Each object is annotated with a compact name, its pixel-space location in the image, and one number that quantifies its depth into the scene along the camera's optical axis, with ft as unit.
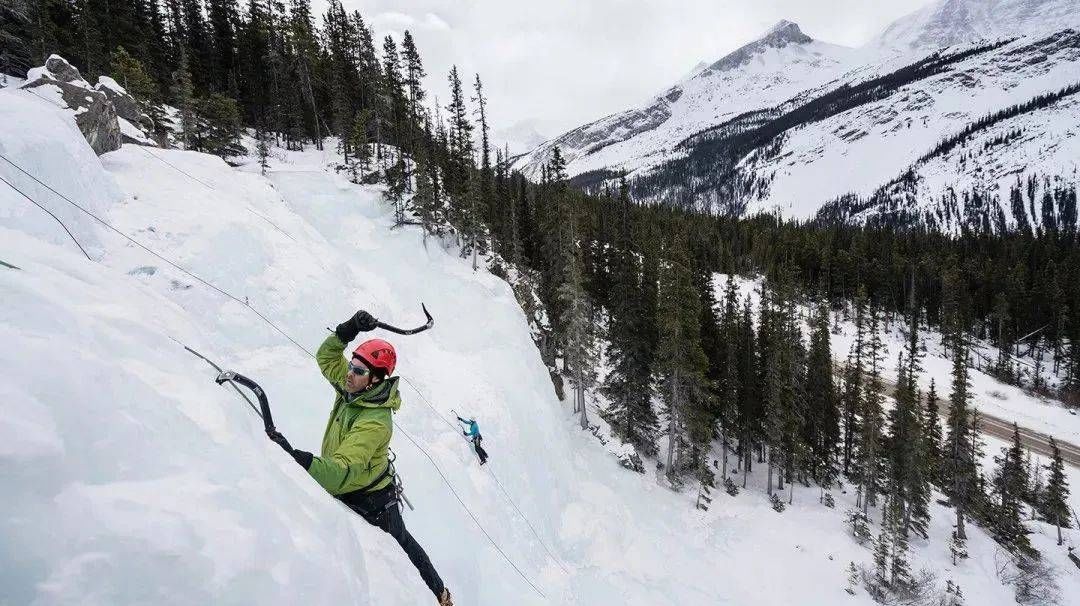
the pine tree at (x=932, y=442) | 107.65
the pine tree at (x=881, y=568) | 77.66
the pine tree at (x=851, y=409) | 131.54
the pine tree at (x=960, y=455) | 103.96
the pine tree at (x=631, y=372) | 104.37
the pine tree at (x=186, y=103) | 115.03
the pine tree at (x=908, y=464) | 96.58
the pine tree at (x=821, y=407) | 128.77
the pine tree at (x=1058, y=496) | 106.42
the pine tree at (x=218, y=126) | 117.93
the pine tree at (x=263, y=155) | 109.44
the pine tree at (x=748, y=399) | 113.29
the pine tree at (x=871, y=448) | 106.93
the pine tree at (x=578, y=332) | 95.45
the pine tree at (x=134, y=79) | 103.60
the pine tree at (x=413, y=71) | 153.69
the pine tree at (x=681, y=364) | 92.89
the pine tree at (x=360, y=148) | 123.95
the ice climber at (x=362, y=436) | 13.46
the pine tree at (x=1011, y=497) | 102.02
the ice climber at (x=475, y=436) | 49.60
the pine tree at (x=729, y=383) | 113.91
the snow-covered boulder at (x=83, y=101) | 49.52
